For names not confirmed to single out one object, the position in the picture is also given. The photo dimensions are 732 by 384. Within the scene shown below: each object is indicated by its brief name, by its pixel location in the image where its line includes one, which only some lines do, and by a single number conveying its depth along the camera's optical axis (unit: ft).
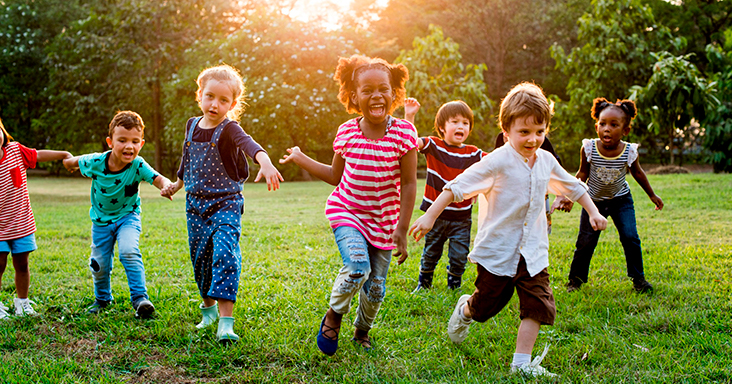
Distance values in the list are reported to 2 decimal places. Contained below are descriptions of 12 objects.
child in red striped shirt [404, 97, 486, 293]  16.15
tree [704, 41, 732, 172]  58.34
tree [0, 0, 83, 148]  94.58
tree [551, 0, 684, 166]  70.95
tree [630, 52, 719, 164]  50.80
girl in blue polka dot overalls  11.79
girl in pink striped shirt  10.56
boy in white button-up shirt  10.03
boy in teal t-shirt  13.44
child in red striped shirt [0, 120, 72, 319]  13.89
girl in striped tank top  15.19
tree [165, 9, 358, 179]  72.38
